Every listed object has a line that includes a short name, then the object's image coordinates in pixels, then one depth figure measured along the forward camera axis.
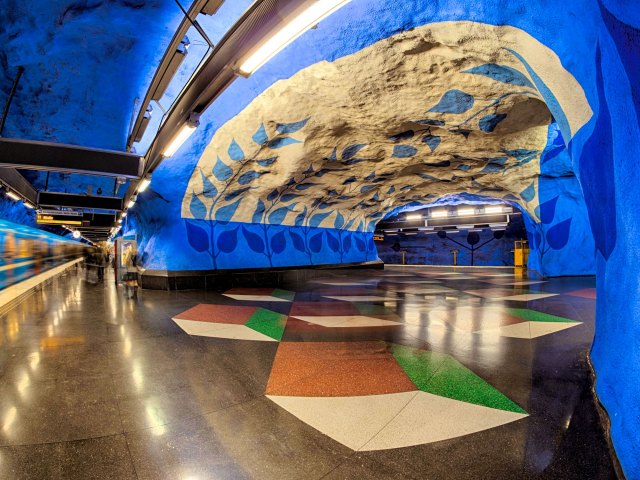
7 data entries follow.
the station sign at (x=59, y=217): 16.52
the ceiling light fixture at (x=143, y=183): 7.99
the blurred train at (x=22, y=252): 8.88
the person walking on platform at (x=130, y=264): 13.11
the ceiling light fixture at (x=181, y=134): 4.75
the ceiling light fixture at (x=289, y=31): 2.38
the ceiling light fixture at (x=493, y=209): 22.74
